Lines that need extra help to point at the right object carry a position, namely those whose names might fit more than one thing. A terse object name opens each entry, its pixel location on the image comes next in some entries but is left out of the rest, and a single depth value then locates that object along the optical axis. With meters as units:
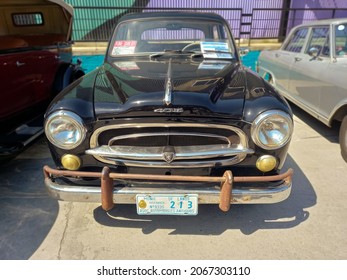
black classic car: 2.17
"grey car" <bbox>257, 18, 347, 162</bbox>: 3.89
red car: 3.55
